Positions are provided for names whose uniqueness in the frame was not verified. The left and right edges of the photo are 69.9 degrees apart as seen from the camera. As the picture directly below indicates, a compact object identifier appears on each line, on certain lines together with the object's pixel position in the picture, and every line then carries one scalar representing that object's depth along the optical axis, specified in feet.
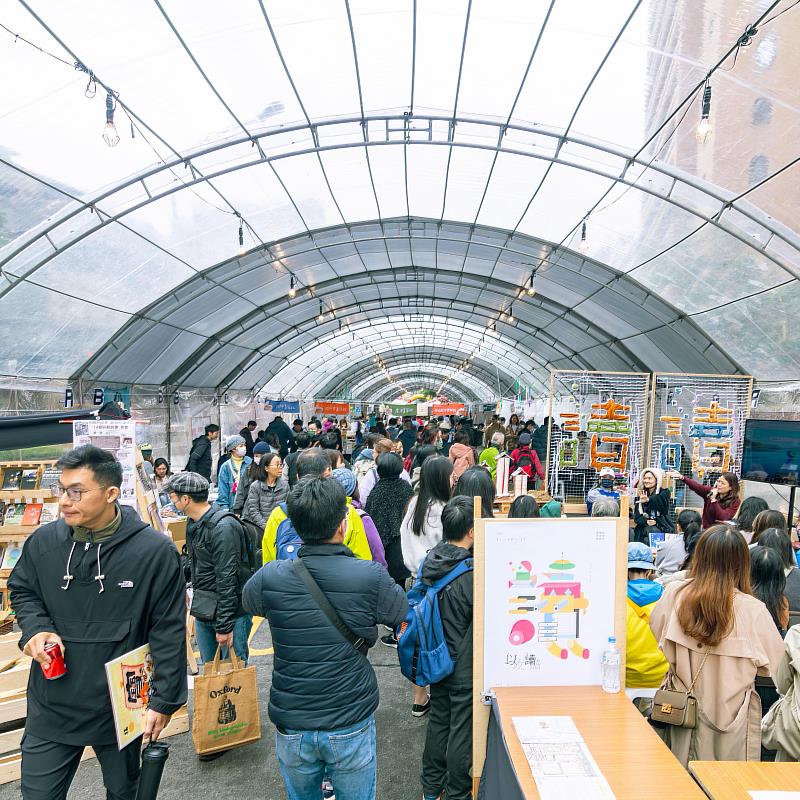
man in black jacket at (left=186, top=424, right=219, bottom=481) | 30.55
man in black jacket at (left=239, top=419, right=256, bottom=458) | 37.14
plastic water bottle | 8.45
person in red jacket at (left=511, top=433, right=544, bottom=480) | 29.17
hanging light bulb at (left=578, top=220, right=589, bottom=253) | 32.22
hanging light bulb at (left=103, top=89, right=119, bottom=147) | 18.84
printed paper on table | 6.24
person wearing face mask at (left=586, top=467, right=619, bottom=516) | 22.57
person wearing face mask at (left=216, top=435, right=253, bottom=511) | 20.70
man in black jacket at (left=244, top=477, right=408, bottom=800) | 7.18
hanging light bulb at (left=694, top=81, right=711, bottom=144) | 18.21
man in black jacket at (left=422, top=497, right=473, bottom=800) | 9.07
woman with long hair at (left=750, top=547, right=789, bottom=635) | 9.98
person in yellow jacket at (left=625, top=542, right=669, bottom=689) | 9.25
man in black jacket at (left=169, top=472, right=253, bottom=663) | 11.27
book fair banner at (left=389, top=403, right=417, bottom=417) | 132.40
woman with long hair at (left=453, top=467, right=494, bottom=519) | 13.07
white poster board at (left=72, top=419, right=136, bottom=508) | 14.55
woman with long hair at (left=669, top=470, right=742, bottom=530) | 18.44
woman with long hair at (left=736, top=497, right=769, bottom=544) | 15.06
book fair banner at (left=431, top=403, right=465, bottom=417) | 114.93
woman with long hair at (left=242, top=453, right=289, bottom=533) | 16.38
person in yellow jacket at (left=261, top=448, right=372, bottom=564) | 12.46
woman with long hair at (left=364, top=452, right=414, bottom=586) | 16.48
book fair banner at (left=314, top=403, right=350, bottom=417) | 87.61
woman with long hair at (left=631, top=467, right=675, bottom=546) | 20.67
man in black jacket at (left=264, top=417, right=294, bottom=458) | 42.32
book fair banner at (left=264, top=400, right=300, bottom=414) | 73.92
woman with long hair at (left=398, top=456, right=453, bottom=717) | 13.71
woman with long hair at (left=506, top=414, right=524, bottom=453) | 32.45
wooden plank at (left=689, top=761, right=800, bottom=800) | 6.16
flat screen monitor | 25.16
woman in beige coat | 7.95
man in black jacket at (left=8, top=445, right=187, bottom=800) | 7.31
